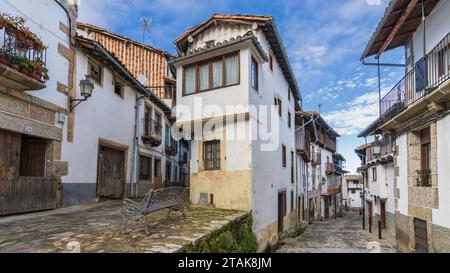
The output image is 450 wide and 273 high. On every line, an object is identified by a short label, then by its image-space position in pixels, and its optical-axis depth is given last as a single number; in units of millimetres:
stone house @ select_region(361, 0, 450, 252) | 6777
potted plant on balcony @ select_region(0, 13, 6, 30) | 6434
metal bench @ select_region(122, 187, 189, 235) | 5477
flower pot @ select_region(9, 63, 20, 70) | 6687
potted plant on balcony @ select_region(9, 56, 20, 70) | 6696
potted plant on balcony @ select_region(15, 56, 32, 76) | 6895
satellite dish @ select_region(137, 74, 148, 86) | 17011
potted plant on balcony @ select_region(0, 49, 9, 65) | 6455
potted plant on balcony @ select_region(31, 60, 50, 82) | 7297
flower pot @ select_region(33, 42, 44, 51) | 7566
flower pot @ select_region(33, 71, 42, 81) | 7340
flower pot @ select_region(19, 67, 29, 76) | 6908
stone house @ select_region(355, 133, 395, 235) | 16000
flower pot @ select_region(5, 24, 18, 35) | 6748
